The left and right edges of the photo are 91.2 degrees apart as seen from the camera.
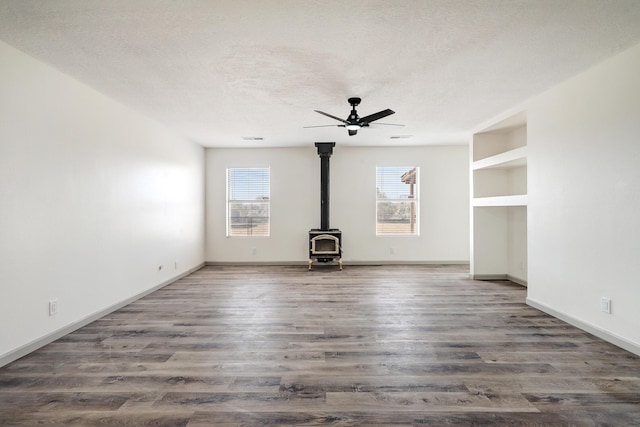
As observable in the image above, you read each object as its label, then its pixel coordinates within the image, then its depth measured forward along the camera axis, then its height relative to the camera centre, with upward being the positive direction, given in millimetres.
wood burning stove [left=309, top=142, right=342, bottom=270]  6211 -415
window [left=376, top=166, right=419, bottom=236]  6746 +280
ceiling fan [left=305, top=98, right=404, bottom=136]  3533 +1093
